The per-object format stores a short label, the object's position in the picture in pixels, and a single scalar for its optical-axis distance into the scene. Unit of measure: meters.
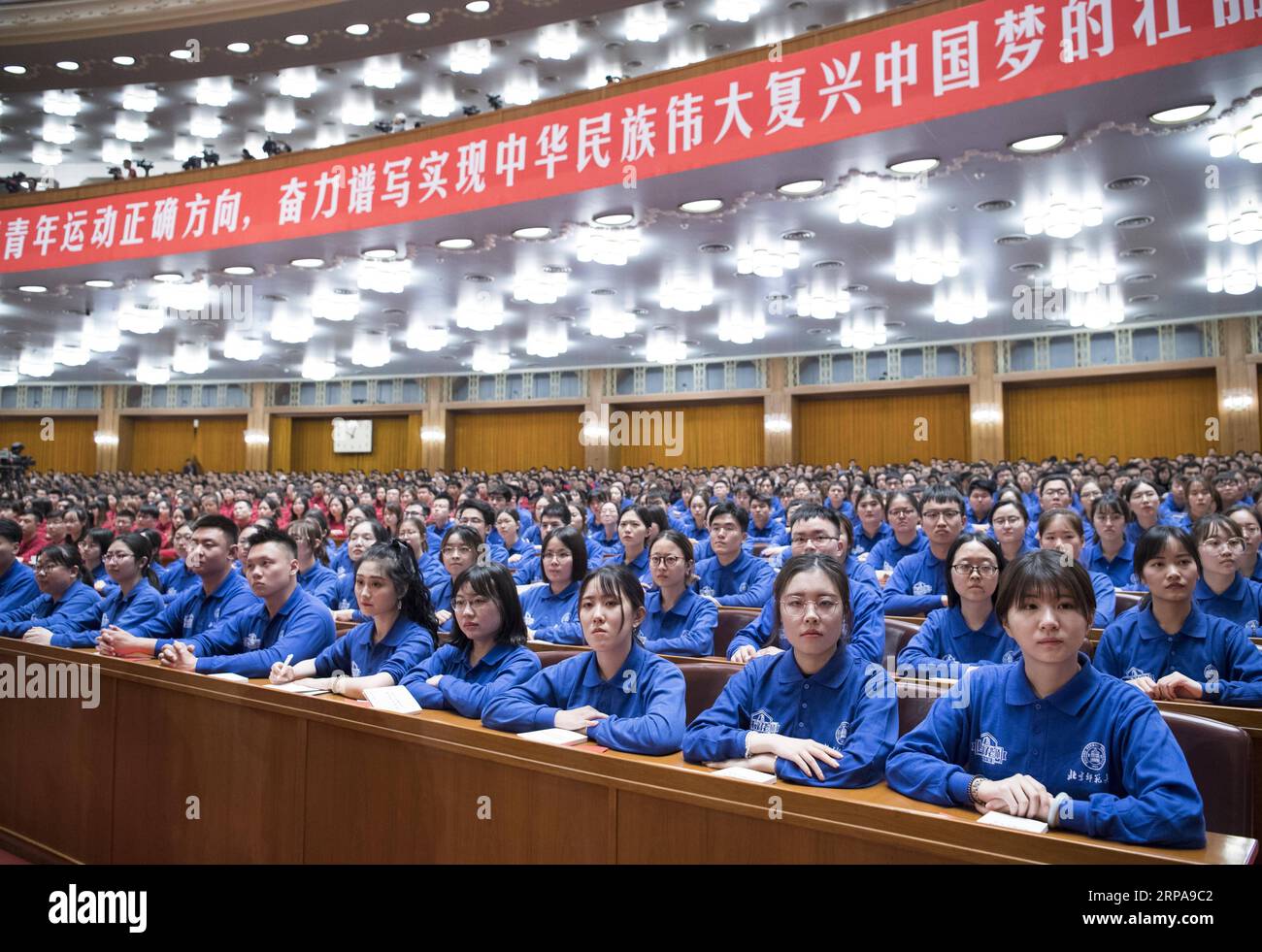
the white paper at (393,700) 2.58
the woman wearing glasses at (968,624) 3.33
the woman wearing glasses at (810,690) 2.26
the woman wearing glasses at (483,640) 3.03
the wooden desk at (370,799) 1.79
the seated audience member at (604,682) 2.53
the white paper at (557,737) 2.26
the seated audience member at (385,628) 3.36
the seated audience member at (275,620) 3.74
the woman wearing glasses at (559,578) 4.73
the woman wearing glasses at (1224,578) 3.66
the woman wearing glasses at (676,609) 4.06
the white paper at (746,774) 1.96
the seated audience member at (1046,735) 1.81
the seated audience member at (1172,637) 2.98
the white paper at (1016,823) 1.68
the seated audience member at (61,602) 4.56
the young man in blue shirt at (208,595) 4.06
